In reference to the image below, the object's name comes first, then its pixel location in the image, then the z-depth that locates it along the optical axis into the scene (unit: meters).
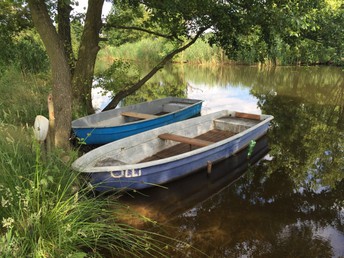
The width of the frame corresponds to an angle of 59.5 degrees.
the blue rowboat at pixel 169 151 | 4.32
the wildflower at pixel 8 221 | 2.15
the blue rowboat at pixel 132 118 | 6.24
